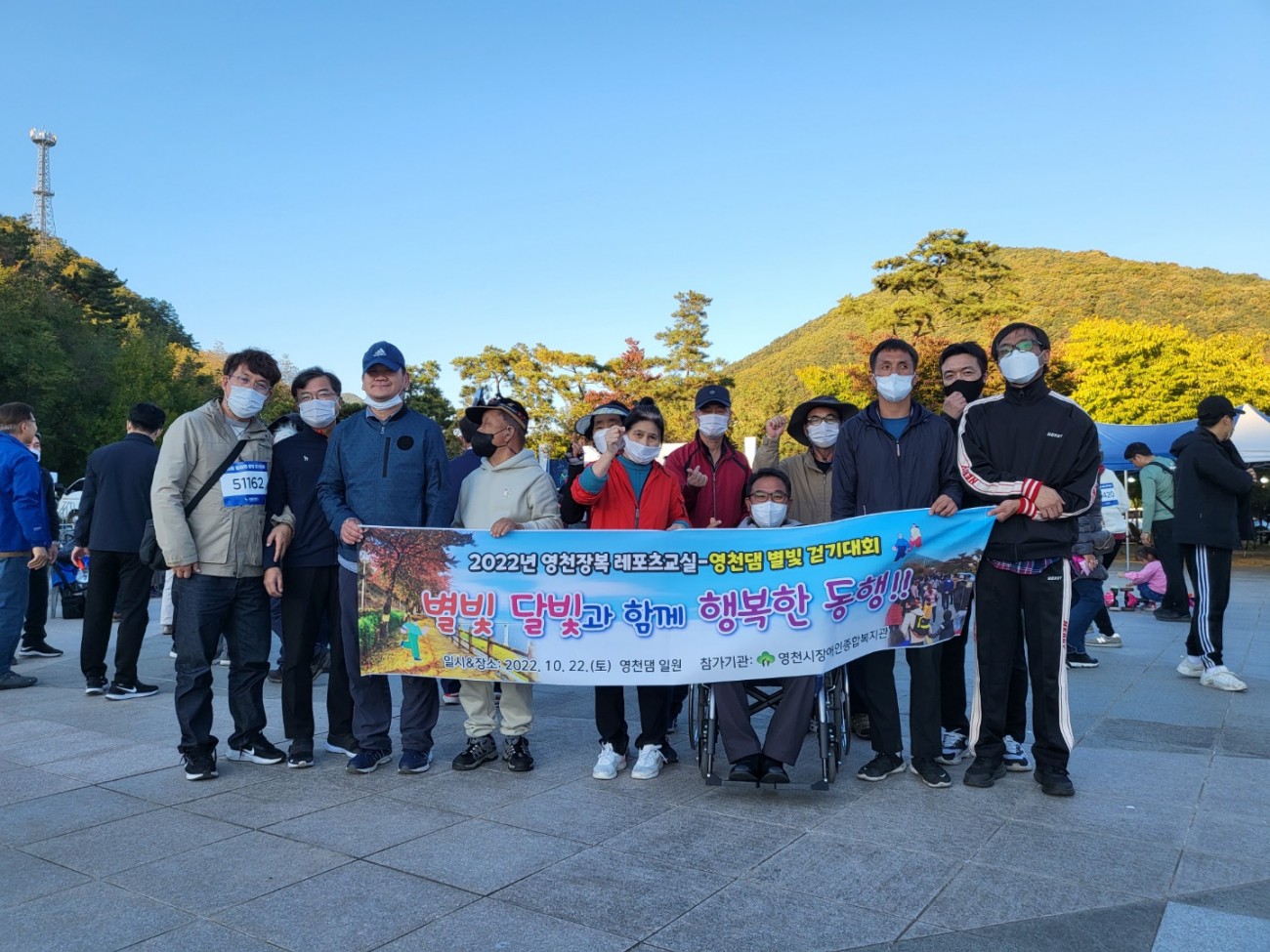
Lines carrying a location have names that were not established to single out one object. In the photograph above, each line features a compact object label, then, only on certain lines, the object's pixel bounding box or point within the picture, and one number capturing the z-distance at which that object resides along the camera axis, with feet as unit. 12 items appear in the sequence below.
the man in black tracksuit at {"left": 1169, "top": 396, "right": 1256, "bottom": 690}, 21.47
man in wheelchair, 13.34
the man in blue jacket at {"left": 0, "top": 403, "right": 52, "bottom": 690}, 22.65
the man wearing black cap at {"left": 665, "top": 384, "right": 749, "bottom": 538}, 17.54
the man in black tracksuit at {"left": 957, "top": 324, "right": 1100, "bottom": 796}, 13.69
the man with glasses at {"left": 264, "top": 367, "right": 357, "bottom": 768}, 15.88
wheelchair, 13.34
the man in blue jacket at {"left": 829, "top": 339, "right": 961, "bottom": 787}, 14.30
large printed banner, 13.71
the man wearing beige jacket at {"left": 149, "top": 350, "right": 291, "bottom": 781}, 14.74
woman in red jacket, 14.78
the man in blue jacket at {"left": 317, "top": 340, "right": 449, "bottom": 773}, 15.30
